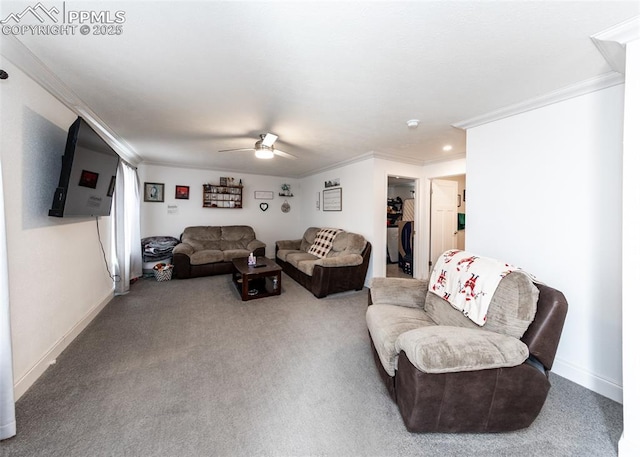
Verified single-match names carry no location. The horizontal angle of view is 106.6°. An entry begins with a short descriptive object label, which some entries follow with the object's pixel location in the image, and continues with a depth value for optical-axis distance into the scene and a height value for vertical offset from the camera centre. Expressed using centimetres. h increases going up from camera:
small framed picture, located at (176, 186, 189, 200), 501 +64
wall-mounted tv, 184 +43
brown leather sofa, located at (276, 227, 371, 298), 341 -70
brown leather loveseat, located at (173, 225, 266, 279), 425 -53
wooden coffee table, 328 -86
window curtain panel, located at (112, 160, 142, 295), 331 -6
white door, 438 +10
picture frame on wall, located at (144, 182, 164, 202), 473 +63
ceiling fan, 282 +95
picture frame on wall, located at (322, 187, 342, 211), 464 +46
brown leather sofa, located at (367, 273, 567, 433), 121 -86
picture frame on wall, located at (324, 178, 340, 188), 471 +81
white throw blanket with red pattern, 154 -44
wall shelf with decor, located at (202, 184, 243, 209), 527 +59
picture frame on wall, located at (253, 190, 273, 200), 580 +68
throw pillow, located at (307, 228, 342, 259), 437 -39
